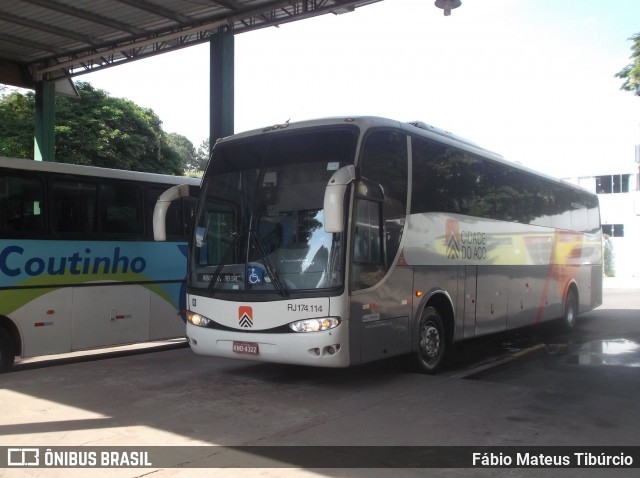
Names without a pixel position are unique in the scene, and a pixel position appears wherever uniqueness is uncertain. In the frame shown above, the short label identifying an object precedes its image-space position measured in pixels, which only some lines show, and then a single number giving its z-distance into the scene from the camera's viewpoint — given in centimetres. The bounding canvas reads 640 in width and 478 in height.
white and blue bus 870
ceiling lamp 979
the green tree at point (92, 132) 2469
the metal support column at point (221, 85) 1408
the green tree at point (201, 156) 8375
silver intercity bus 710
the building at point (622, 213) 4256
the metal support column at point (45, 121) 1822
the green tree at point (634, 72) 1401
